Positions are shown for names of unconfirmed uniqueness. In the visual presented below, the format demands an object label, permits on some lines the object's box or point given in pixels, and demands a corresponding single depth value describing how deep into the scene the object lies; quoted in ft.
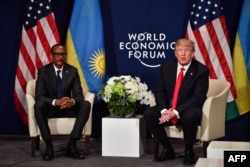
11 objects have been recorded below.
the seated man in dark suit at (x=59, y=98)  28.68
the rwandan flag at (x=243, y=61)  33.24
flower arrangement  29.50
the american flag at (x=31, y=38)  35.12
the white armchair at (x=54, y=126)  29.22
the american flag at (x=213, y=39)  32.85
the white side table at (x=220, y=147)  16.46
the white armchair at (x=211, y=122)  27.36
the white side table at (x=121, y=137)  29.26
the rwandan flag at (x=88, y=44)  34.98
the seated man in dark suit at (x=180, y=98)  27.17
